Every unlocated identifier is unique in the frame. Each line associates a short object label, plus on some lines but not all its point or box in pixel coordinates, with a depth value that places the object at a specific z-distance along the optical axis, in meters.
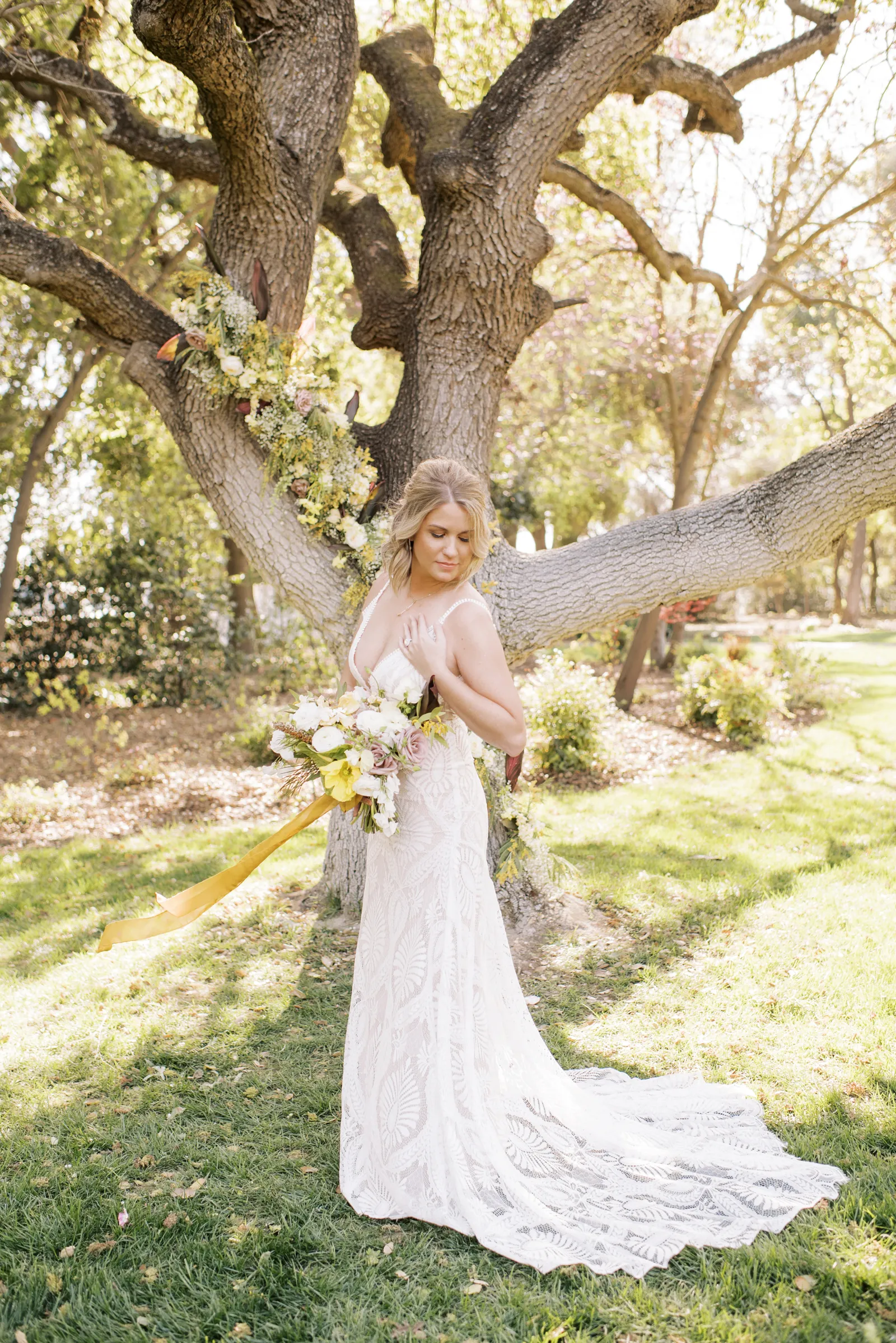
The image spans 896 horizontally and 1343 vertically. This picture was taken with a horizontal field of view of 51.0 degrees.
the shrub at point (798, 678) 12.84
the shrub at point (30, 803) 8.38
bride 3.04
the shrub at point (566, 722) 9.63
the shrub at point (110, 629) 12.95
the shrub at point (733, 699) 10.91
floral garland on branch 5.10
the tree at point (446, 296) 5.02
